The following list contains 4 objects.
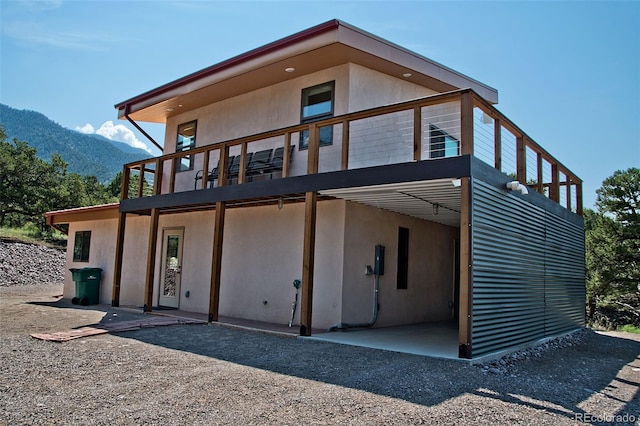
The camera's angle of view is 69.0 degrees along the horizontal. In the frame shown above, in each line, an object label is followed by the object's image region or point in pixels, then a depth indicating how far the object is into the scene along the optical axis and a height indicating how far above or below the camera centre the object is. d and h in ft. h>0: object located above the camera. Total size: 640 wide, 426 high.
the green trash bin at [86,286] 39.39 -2.90
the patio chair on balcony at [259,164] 31.30 +6.42
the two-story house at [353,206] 20.63 +3.48
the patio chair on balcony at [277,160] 30.76 +6.66
